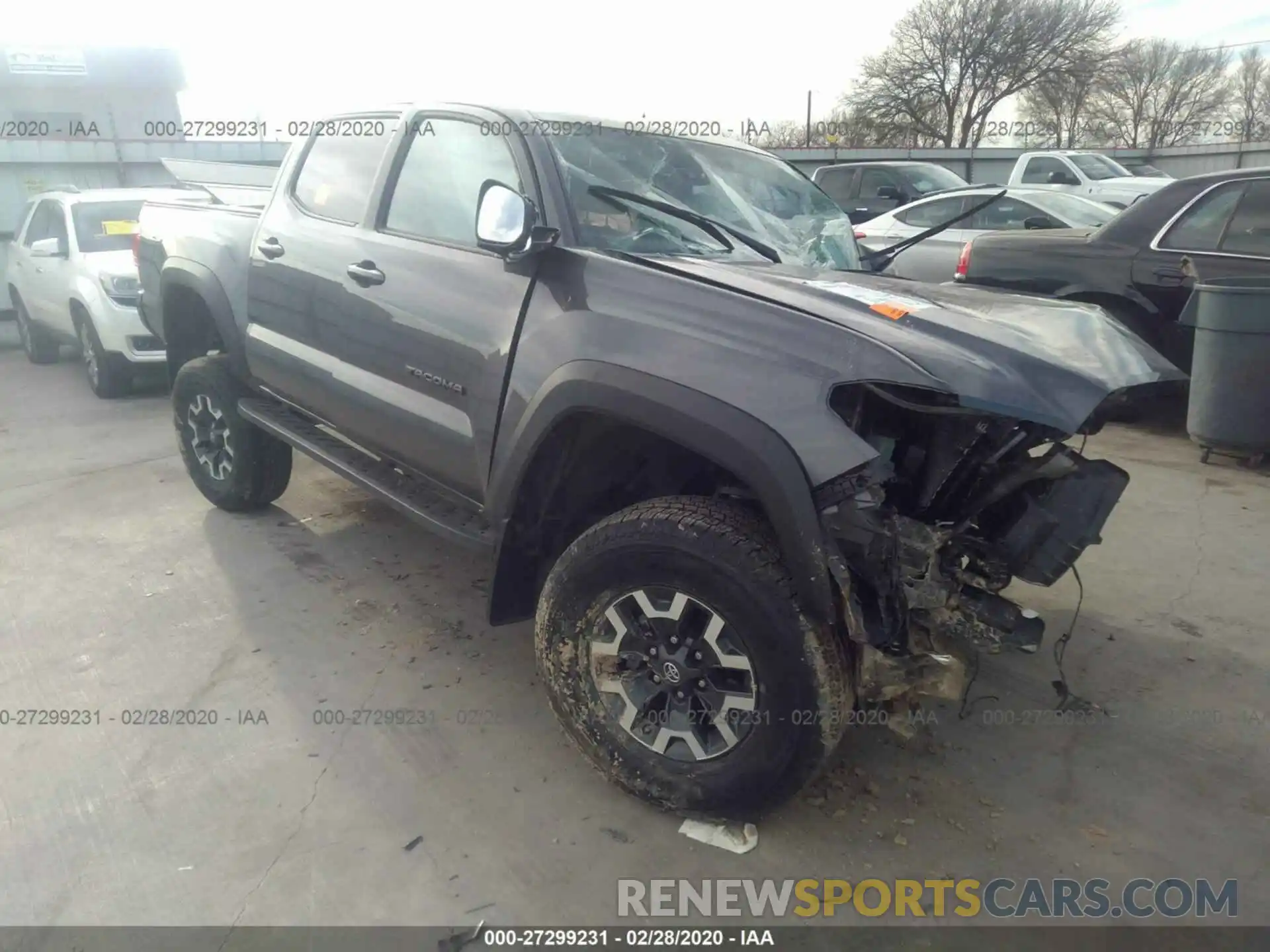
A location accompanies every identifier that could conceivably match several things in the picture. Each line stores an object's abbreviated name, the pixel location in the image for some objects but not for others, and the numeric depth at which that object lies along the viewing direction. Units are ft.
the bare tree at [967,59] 105.40
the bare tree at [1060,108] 109.50
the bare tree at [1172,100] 127.54
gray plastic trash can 16.60
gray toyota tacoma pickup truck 7.09
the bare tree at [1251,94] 124.67
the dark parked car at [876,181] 42.47
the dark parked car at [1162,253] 18.03
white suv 24.64
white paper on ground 8.13
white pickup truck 40.73
